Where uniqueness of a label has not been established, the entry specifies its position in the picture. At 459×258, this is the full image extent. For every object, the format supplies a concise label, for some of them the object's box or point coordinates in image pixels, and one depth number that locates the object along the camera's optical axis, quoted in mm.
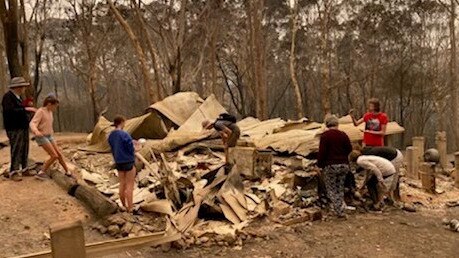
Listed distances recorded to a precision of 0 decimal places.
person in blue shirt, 6820
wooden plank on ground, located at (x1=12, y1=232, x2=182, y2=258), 2902
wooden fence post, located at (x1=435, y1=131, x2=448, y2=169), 13520
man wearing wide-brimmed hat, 7609
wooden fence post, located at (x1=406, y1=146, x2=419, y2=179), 11281
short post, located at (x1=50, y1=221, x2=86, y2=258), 2020
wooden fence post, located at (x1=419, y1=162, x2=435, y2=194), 9602
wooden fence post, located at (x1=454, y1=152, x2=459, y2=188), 10070
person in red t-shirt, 8500
